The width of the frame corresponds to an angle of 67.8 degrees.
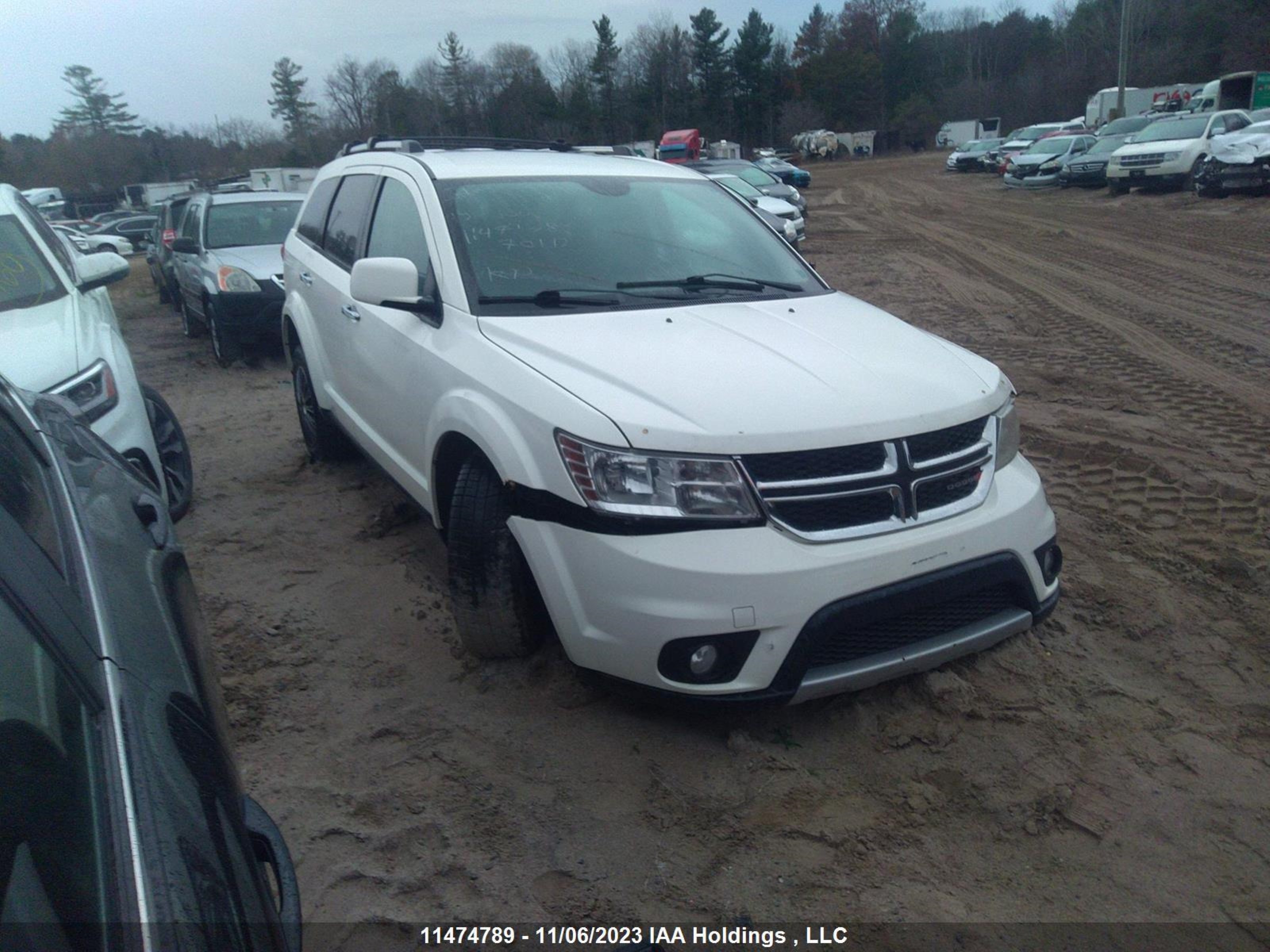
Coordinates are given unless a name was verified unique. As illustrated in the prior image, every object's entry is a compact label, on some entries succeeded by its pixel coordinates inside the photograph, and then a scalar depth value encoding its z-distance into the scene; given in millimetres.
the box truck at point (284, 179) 30969
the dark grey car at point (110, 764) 1123
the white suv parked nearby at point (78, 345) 4055
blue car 32094
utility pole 33406
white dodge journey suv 2715
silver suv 9477
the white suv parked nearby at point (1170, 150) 21406
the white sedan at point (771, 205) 15883
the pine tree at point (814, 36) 89562
